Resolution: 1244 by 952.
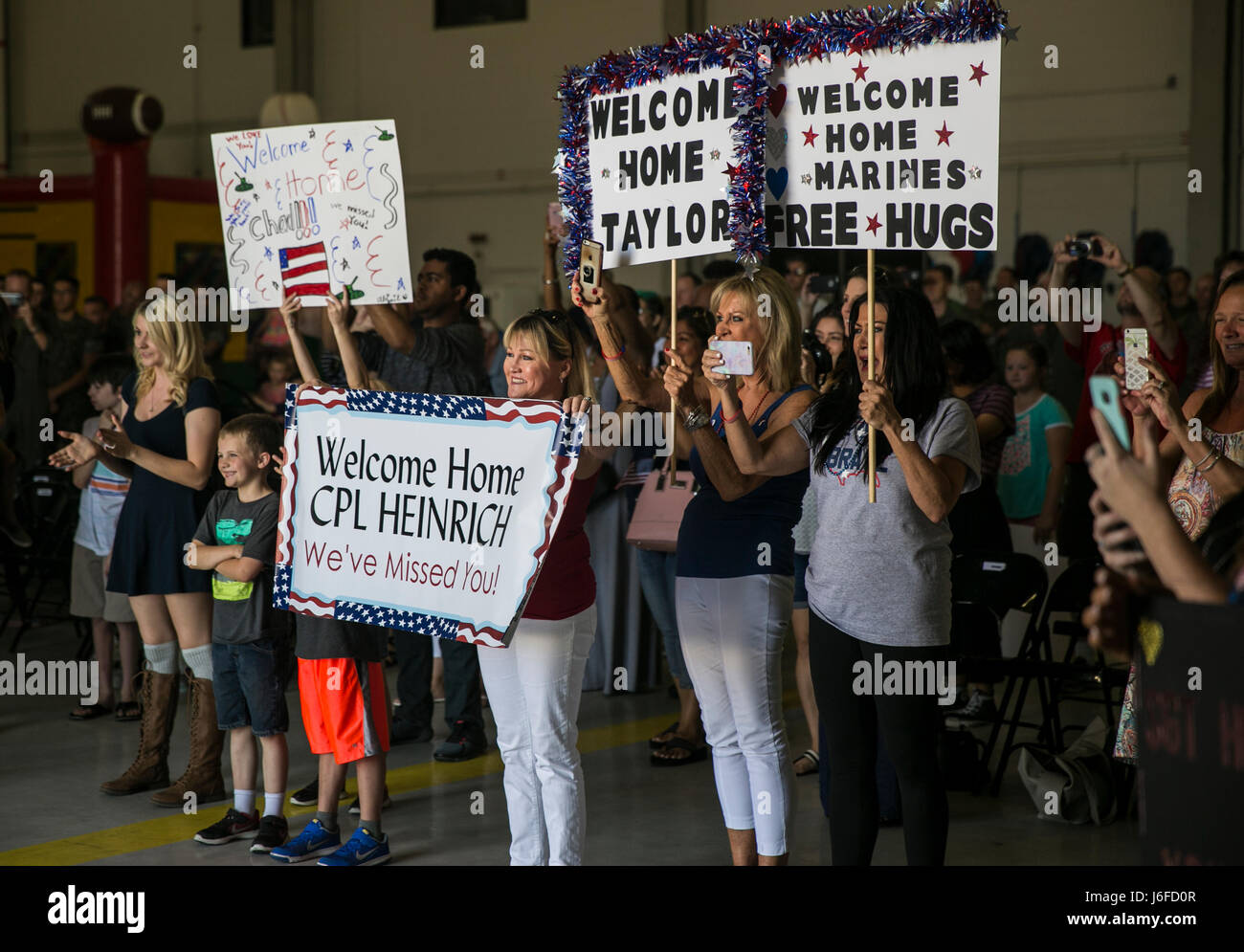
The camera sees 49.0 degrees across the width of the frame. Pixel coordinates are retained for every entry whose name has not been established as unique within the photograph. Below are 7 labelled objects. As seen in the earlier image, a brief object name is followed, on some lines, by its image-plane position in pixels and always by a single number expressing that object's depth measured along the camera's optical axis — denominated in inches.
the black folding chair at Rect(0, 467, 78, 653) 301.0
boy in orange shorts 169.3
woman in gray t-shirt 133.5
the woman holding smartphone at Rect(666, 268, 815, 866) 147.0
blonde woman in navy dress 195.6
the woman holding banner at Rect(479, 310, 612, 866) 145.9
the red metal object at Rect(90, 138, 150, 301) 511.8
